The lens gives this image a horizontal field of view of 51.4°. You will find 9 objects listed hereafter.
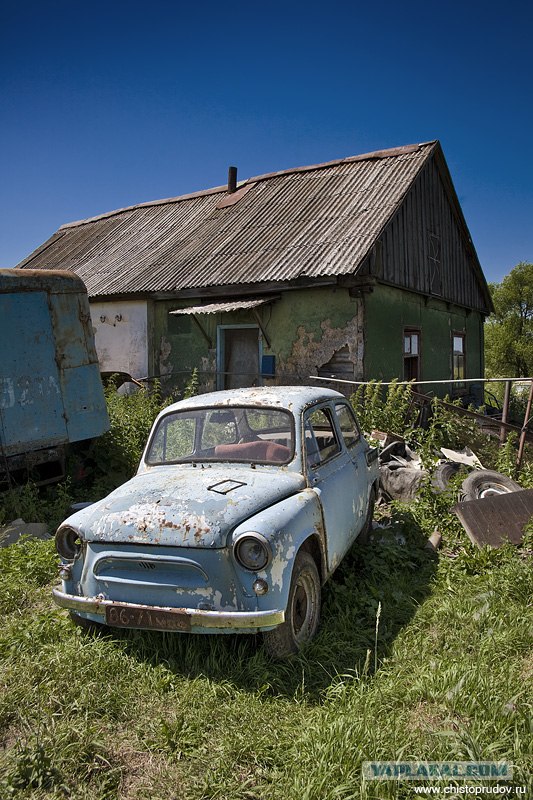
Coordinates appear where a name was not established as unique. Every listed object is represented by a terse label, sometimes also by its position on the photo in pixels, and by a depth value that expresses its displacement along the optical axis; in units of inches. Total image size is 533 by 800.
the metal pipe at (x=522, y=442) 263.5
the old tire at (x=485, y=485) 228.2
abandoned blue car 116.9
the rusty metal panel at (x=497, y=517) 191.8
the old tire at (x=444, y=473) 247.3
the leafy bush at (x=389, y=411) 321.1
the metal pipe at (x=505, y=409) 275.9
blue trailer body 254.4
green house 415.2
